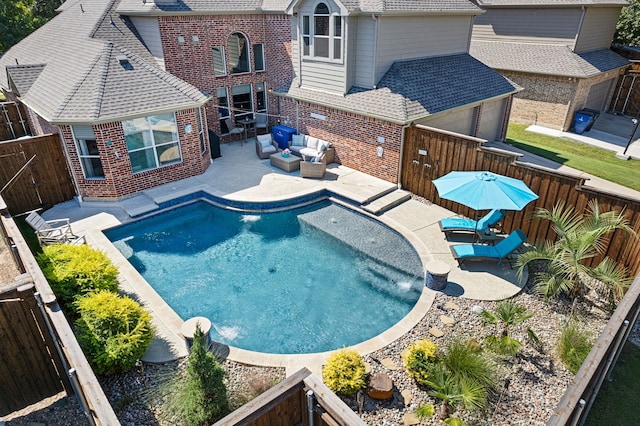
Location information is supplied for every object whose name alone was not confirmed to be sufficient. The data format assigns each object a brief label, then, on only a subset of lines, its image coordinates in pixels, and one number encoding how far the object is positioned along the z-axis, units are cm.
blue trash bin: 2177
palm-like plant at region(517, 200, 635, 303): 866
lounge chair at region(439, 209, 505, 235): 1116
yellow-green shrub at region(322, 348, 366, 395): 666
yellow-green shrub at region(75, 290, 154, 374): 677
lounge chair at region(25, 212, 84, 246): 1102
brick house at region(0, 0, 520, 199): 1374
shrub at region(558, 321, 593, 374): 730
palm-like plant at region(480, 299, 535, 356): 758
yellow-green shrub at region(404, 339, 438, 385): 692
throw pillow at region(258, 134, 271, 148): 1758
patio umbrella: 962
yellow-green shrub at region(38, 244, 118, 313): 792
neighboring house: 2186
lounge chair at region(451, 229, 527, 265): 1038
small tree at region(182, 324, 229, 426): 541
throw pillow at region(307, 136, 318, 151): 1695
